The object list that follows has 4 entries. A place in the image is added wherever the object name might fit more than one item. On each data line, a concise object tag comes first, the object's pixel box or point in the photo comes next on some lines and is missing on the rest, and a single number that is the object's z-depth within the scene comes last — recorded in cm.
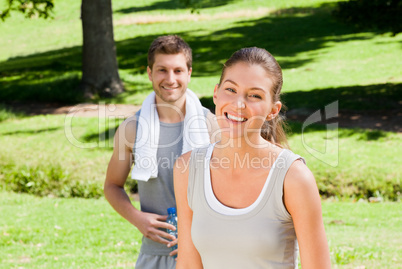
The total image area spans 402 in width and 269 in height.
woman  198
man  347
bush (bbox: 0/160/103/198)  945
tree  1522
